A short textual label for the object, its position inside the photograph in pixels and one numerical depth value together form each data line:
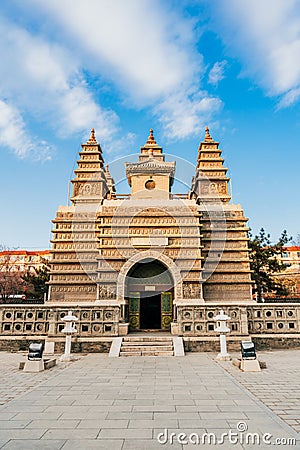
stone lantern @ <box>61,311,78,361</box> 11.51
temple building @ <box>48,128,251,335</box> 17.67
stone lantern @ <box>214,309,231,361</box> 11.36
